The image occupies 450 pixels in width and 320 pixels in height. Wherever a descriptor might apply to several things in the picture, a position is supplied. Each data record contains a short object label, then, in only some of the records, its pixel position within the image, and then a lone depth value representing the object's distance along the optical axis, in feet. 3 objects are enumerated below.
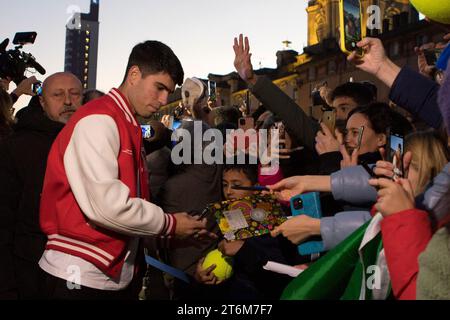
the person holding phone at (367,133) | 12.31
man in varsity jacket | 9.78
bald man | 12.63
